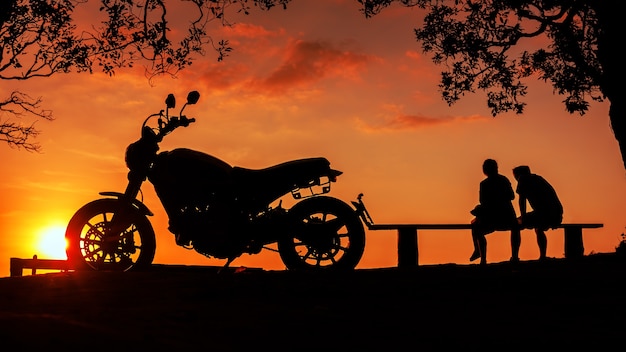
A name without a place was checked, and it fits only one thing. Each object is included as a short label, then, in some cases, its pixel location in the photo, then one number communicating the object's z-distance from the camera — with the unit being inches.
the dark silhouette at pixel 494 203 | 497.4
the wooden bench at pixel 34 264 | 603.2
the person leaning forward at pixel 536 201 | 499.5
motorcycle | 376.2
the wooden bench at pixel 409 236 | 606.5
